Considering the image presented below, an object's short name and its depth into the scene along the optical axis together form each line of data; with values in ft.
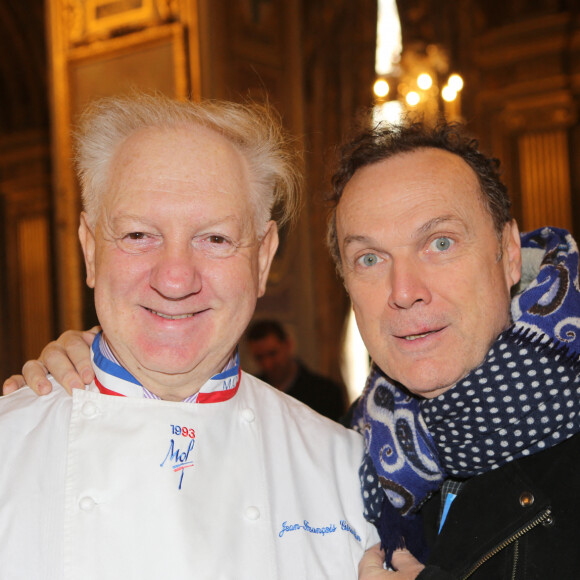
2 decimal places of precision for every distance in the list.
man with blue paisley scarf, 1.98
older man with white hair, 1.84
